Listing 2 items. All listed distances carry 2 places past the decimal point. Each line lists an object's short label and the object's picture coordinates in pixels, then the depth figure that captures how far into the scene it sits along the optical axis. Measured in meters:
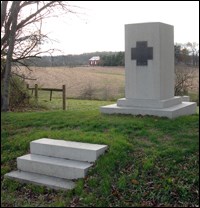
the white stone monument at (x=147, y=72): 9.44
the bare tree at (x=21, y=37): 8.01
